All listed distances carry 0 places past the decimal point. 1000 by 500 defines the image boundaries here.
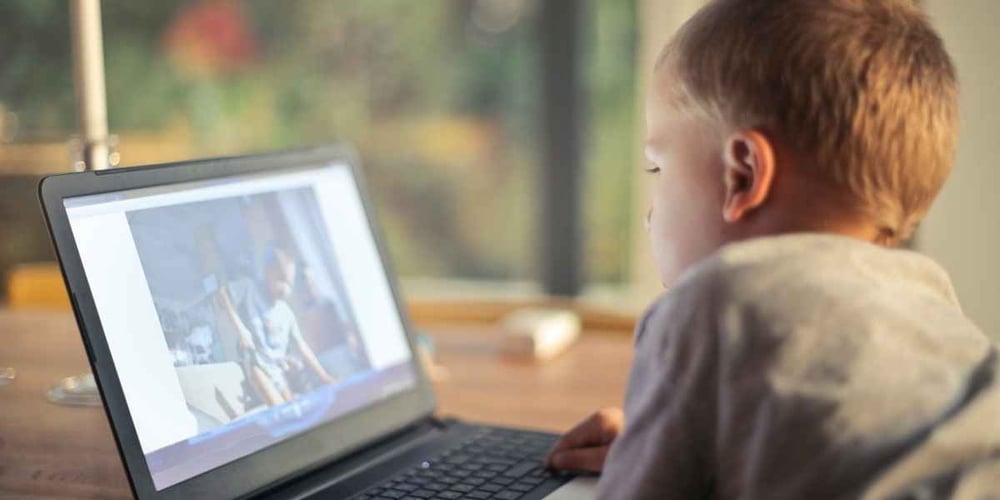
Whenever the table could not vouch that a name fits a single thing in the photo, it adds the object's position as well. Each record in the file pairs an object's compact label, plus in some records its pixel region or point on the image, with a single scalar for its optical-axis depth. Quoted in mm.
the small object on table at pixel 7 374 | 1424
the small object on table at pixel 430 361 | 1461
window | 3463
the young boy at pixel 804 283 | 724
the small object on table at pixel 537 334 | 1592
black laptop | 908
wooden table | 1075
